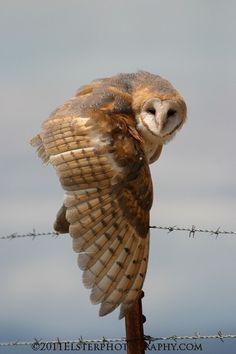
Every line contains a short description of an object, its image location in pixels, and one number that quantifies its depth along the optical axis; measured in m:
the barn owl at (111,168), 12.17
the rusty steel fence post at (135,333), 11.56
